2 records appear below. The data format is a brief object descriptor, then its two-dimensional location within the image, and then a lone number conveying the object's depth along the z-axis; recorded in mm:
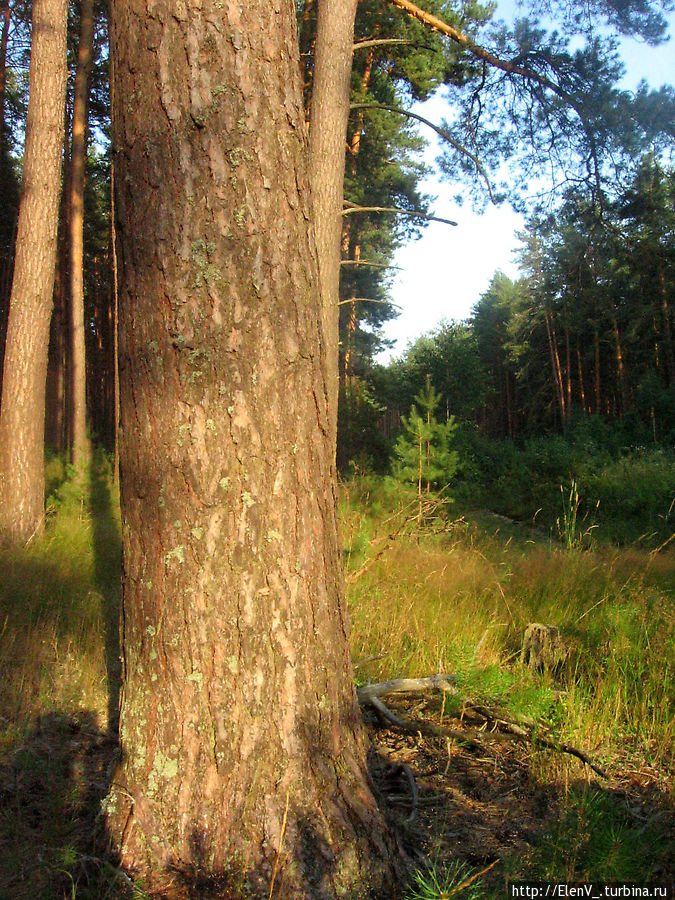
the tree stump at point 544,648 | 3420
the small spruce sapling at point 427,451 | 8148
